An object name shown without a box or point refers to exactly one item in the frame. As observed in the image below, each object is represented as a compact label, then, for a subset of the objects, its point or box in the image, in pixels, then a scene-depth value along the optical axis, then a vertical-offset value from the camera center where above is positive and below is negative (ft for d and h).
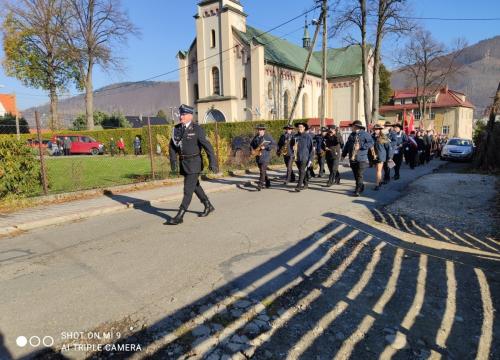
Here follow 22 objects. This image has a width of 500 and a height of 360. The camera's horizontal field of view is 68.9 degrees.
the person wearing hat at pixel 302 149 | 32.58 -1.29
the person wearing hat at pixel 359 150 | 31.30 -1.43
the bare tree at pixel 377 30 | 79.71 +22.53
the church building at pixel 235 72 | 113.39 +21.44
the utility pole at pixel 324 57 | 64.49 +14.02
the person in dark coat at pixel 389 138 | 38.75 -0.78
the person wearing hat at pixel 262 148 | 33.65 -1.09
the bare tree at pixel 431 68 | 148.25 +26.47
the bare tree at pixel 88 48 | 127.34 +33.10
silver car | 70.03 -3.83
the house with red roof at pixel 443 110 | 206.28 +12.19
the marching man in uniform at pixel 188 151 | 21.53 -0.74
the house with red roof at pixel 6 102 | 209.48 +24.21
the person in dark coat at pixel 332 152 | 36.47 -1.79
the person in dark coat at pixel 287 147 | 34.45 -1.10
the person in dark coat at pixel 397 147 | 42.13 -1.72
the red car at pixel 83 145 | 100.07 -0.86
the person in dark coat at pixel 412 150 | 51.69 -2.68
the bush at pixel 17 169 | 26.55 -1.93
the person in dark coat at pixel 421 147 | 59.79 -2.68
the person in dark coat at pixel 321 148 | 41.14 -1.51
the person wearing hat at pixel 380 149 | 34.73 -1.64
